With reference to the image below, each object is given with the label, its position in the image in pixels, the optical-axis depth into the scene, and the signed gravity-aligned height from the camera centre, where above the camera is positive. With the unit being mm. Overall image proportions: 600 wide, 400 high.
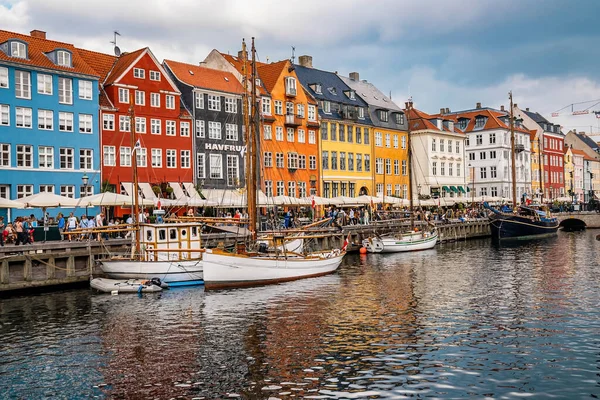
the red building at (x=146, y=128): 54875 +8163
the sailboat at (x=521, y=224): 68250 -1762
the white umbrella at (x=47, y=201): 38719 +1173
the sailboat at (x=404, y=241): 53750 -2623
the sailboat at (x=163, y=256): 34469 -2198
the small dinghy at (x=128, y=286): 32375 -3490
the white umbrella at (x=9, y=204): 36312 +976
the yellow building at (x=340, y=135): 75625 +9655
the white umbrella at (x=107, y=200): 40000 +1179
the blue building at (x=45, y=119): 49531 +8238
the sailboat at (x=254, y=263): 33500 -2735
